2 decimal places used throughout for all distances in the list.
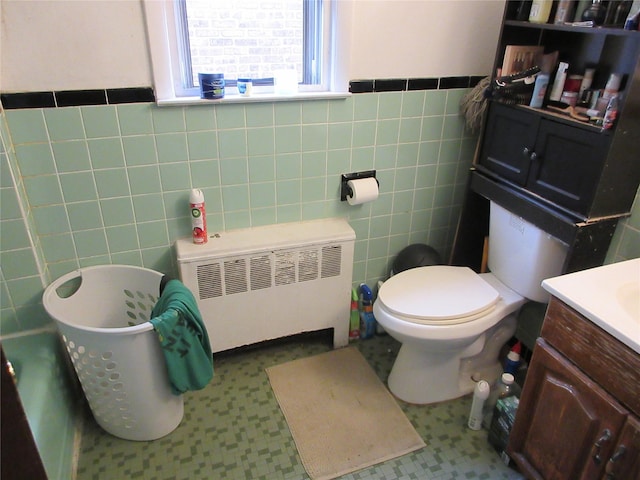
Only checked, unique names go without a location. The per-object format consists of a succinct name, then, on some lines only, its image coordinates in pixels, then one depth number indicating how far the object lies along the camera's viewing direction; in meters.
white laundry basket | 1.51
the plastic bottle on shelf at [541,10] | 1.59
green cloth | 1.53
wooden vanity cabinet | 1.14
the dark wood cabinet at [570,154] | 1.42
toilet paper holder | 1.99
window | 1.62
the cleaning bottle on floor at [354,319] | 2.22
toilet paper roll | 1.96
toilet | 1.70
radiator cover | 1.82
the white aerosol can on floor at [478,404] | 1.74
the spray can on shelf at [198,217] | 1.76
